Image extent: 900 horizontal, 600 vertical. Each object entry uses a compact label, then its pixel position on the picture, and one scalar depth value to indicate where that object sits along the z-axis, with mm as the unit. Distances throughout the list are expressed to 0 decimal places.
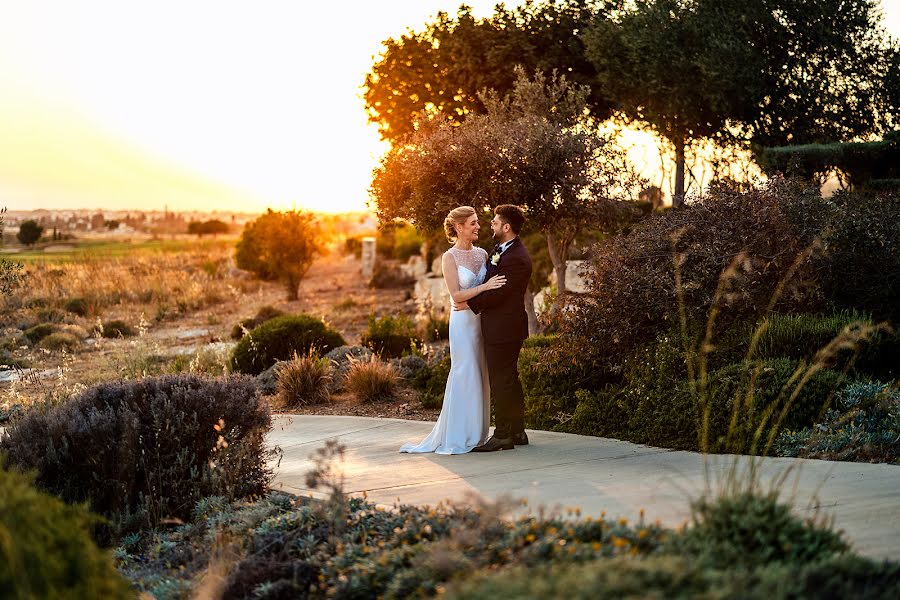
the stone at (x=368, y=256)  33812
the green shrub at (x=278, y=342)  14594
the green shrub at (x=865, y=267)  10727
